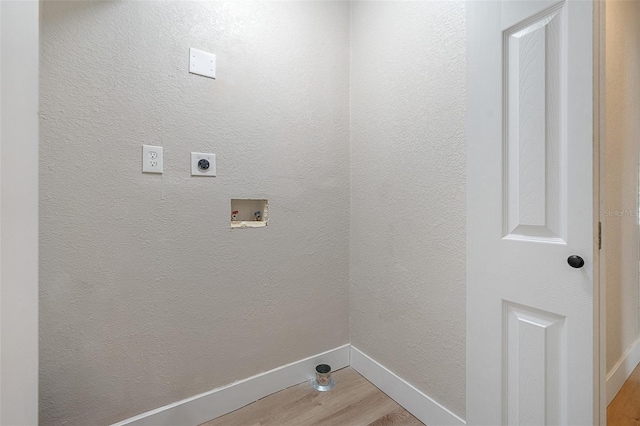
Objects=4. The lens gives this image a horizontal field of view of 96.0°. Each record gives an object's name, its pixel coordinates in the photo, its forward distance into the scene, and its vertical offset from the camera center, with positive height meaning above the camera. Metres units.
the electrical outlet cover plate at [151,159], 1.25 +0.24
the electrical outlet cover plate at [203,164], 1.36 +0.23
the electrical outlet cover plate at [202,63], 1.34 +0.71
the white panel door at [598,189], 0.85 +0.07
